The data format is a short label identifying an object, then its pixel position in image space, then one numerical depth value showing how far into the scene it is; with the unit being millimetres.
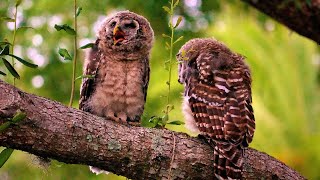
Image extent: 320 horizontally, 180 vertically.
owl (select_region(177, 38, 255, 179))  8047
